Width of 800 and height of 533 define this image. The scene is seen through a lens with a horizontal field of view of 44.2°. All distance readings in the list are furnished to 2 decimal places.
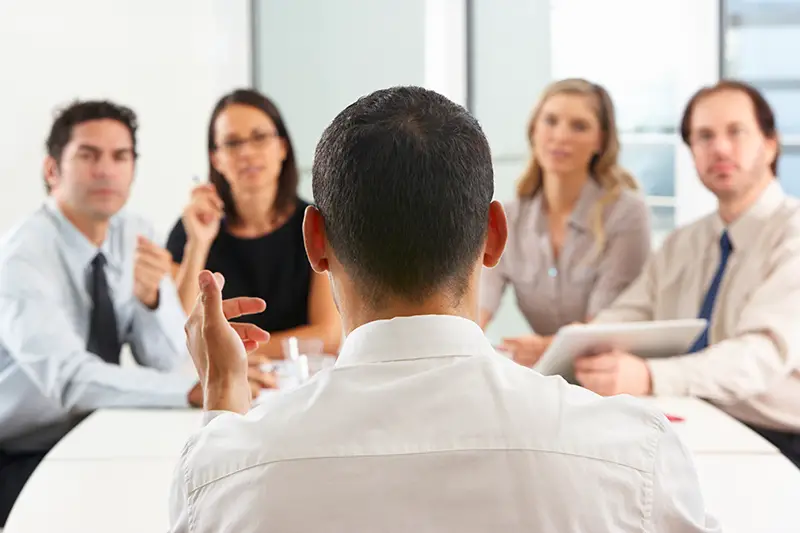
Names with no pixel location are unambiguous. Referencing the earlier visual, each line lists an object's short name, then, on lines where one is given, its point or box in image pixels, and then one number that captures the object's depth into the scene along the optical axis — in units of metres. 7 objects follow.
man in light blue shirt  2.23
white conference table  1.46
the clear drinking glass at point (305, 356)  2.15
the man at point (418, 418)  0.84
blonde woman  3.12
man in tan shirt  2.27
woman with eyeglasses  2.95
